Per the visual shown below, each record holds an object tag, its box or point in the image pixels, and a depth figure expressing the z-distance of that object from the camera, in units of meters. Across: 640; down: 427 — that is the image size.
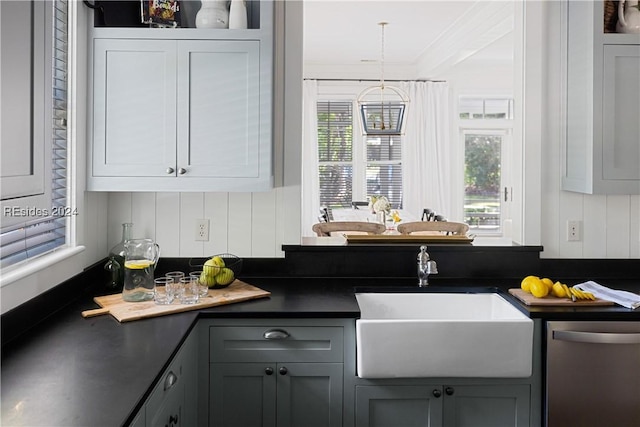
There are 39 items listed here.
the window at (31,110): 1.23
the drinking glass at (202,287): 2.30
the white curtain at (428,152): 7.52
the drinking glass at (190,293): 2.20
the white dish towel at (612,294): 2.22
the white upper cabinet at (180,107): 2.39
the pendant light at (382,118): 5.33
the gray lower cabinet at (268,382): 2.12
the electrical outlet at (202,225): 2.77
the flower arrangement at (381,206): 5.33
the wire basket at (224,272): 2.43
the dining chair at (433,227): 3.95
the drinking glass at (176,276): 2.22
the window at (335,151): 7.57
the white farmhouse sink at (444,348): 2.07
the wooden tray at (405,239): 2.82
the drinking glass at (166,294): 2.17
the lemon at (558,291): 2.27
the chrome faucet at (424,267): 2.56
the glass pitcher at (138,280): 2.23
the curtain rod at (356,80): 7.54
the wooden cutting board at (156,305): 2.04
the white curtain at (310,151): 7.46
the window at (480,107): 7.67
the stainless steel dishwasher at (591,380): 2.12
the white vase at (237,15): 2.47
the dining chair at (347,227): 3.89
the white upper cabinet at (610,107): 2.49
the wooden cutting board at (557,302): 2.21
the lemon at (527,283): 2.35
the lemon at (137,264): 2.22
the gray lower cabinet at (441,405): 2.11
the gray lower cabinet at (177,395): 1.49
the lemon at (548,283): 2.30
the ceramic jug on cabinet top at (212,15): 2.47
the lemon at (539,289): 2.27
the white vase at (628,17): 2.56
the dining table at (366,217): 5.70
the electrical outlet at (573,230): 2.81
